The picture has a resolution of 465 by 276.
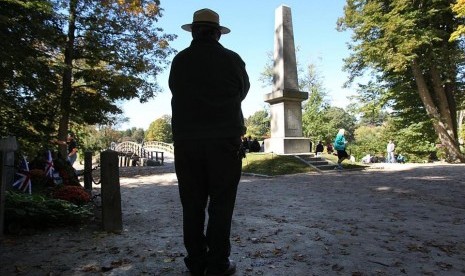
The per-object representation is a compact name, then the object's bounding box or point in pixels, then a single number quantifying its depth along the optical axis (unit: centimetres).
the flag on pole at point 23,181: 616
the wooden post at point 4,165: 416
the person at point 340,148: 1383
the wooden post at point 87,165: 830
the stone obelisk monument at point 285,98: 1476
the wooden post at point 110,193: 452
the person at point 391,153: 2173
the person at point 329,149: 2720
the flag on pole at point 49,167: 757
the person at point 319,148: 2169
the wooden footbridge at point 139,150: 2832
